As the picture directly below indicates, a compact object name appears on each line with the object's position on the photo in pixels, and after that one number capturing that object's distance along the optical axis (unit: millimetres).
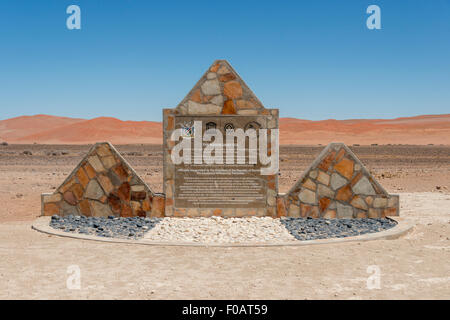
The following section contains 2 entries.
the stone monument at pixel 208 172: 10469
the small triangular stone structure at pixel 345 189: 10305
